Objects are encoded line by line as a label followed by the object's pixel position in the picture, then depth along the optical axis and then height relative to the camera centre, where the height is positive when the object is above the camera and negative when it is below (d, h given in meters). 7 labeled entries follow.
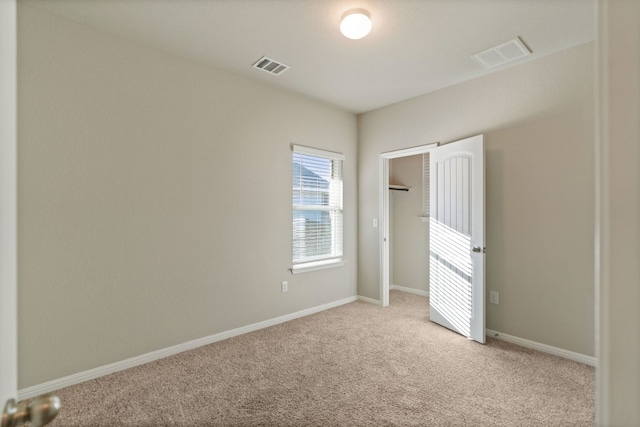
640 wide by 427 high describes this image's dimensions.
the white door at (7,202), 0.54 +0.02
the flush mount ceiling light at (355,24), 2.16 +1.36
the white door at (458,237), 3.01 -0.29
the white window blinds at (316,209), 3.81 +0.02
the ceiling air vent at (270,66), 2.91 +1.44
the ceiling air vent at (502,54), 2.63 +1.43
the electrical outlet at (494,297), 3.13 -0.91
